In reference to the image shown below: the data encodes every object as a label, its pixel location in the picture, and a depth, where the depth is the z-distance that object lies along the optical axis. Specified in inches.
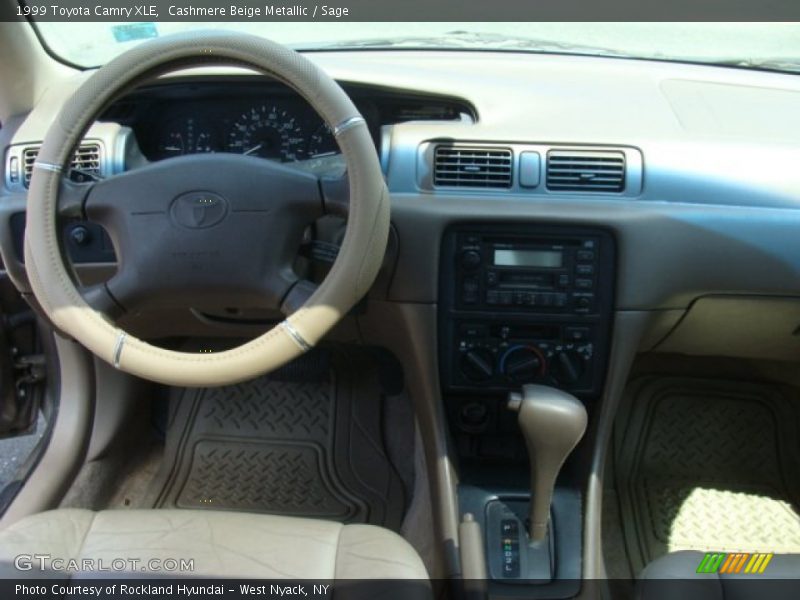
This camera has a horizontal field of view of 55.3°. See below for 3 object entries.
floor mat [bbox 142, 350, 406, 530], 83.0
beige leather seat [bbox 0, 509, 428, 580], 50.2
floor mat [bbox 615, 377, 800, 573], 79.6
